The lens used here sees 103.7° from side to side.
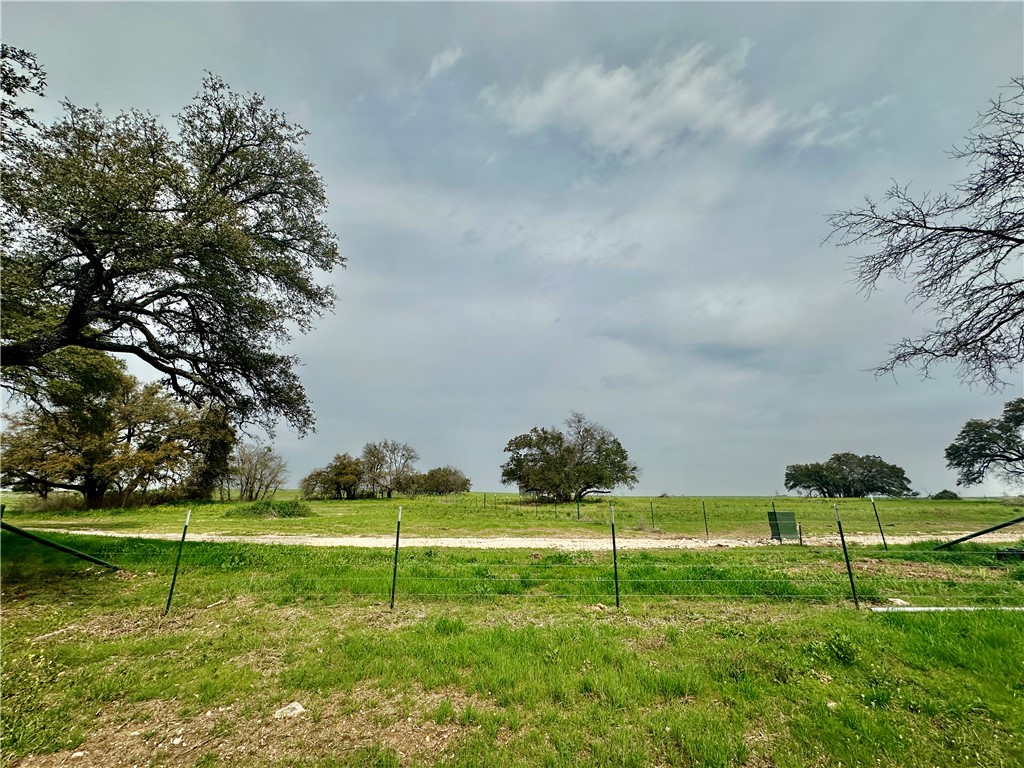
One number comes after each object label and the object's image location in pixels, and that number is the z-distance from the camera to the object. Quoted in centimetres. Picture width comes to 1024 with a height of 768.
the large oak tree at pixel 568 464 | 5347
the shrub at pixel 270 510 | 3206
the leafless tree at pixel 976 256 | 679
